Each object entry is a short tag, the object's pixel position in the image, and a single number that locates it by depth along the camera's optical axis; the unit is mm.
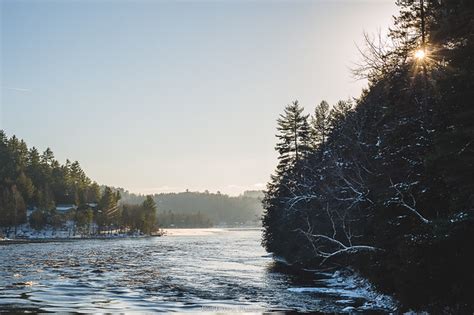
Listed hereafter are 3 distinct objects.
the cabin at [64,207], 164912
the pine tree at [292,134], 63188
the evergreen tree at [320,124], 67631
